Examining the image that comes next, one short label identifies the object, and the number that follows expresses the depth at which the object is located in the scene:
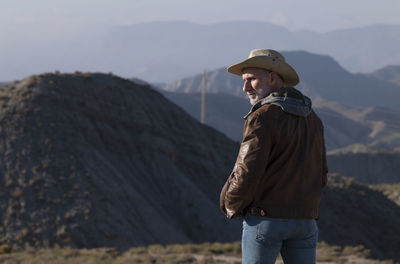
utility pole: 46.97
